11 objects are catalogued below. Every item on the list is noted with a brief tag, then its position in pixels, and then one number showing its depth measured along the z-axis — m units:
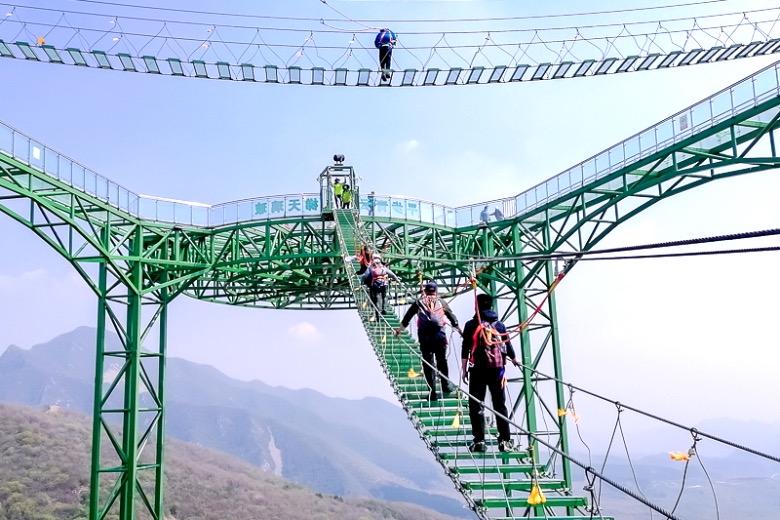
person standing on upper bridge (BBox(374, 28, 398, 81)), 25.88
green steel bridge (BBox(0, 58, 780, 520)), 23.05
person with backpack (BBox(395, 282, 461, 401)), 13.63
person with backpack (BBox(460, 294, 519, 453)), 11.39
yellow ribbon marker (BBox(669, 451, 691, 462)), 8.74
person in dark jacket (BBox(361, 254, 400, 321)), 18.00
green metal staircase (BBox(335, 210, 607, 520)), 10.91
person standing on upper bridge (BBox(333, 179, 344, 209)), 28.58
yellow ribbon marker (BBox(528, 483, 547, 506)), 9.52
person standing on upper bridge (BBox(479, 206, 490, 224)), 29.91
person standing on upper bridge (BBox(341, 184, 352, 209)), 28.55
